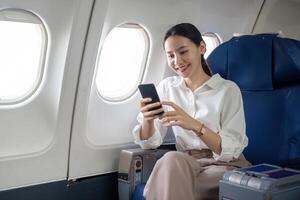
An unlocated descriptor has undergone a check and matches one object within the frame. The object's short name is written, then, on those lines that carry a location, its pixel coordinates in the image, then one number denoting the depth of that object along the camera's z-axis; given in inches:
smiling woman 90.2
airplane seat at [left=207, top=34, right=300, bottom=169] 105.7
